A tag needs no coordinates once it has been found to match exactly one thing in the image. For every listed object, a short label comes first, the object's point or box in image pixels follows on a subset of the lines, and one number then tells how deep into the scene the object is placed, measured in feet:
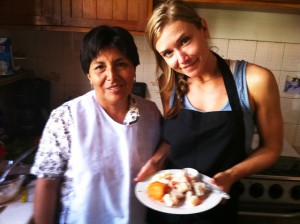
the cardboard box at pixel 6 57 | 4.67
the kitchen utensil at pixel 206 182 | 2.74
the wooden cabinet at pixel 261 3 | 4.23
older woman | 2.70
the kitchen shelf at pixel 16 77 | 4.76
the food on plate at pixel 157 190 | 2.70
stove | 4.30
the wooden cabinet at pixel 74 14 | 4.53
